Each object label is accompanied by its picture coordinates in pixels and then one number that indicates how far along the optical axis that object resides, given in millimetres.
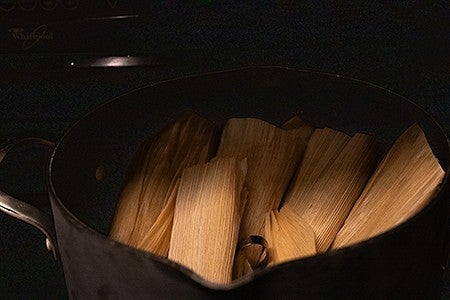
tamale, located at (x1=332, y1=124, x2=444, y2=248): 853
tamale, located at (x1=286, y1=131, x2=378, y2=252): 904
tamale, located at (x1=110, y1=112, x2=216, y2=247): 918
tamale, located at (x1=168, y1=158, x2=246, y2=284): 846
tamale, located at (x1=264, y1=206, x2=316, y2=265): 865
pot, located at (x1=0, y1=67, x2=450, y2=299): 754
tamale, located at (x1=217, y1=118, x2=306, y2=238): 934
